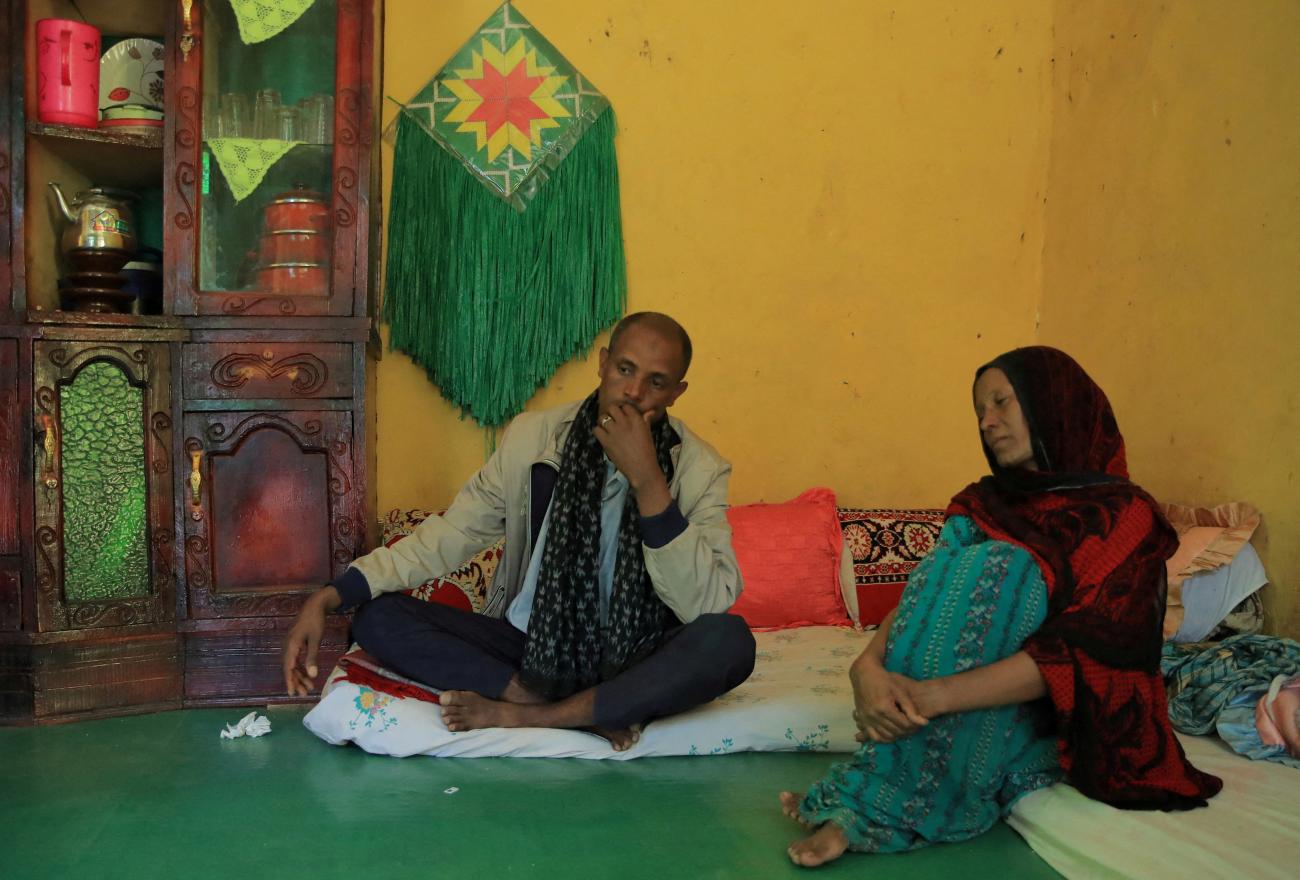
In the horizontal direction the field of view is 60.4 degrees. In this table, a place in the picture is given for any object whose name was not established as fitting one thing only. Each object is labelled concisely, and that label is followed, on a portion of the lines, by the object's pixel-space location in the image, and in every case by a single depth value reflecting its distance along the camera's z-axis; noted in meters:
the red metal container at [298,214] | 2.99
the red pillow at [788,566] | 3.39
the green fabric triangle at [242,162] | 2.95
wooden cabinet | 2.76
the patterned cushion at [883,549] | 3.52
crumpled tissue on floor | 2.59
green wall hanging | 3.51
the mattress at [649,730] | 2.36
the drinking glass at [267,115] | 3.00
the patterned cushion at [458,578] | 3.21
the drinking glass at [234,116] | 2.97
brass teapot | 2.86
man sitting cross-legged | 2.28
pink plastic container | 2.84
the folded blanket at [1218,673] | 2.36
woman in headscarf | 1.85
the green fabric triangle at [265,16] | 2.94
